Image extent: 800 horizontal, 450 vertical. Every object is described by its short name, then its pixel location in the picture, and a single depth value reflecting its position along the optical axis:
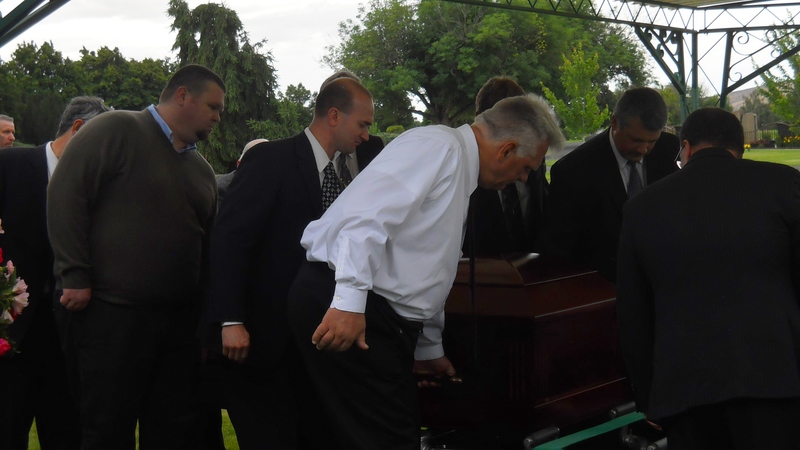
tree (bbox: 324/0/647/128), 39.62
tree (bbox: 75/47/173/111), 46.44
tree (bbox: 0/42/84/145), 34.91
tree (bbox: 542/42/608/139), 33.69
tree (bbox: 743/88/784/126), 65.18
